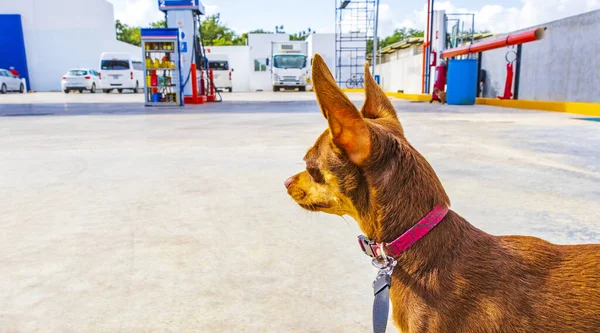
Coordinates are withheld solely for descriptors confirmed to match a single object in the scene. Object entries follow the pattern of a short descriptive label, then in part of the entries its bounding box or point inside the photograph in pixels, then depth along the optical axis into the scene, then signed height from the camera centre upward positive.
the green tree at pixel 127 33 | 76.81 +9.72
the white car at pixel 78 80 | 29.42 +0.64
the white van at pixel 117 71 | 28.27 +1.15
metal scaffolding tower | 28.27 +2.28
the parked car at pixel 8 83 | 28.17 +0.51
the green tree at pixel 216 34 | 66.00 +8.26
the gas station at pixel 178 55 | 14.78 +1.19
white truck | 29.88 +1.49
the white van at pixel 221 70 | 32.91 +1.34
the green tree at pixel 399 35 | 77.34 +9.33
